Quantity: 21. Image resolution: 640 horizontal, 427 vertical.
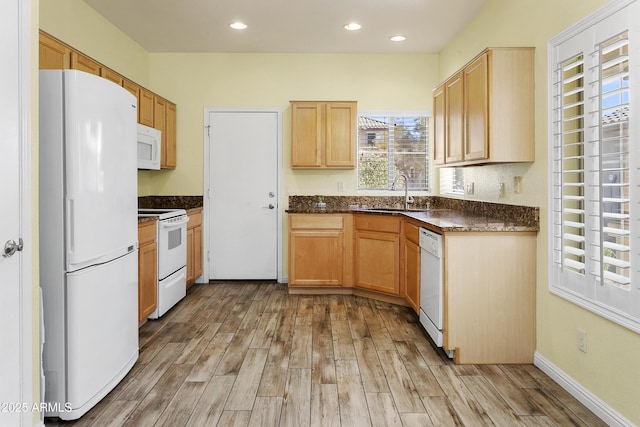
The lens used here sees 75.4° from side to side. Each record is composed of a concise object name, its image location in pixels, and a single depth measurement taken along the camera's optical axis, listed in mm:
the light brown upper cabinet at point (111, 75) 3369
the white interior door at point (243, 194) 4965
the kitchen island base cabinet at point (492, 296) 2723
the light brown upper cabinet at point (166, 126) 4430
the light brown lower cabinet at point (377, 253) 4043
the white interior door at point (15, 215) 1651
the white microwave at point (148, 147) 3867
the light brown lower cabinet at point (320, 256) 4406
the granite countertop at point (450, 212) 2725
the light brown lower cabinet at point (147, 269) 3227
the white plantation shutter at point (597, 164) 1886
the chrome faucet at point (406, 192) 4734
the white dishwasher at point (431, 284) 2807
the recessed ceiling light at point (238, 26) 4045
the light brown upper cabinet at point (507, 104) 2744
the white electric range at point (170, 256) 3619
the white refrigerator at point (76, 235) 2008
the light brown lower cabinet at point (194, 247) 4508
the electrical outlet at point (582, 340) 2236
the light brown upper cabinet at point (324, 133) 4672
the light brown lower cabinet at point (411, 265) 3441
